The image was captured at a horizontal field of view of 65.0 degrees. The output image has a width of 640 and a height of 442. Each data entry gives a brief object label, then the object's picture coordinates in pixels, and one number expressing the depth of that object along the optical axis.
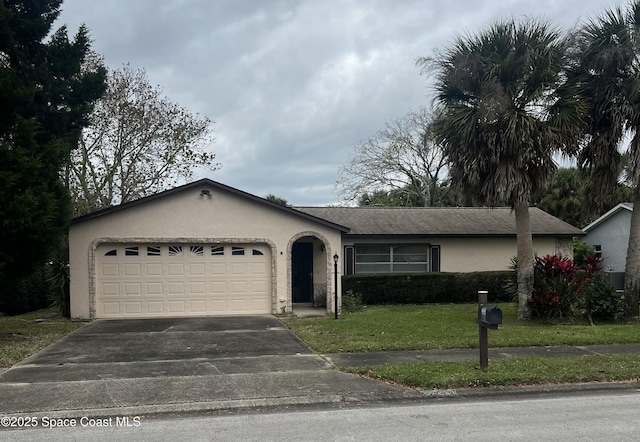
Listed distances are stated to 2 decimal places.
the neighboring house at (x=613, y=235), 25.17
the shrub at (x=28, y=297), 16.97
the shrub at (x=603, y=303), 13.46
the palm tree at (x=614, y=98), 12.86
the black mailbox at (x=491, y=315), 7.54
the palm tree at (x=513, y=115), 12.77
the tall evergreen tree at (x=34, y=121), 10.13
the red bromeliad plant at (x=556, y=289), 13.29
